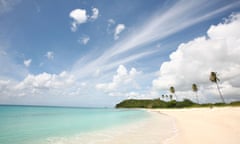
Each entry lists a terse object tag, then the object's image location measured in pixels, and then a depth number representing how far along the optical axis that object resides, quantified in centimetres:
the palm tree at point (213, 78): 5356
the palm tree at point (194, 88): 7175
